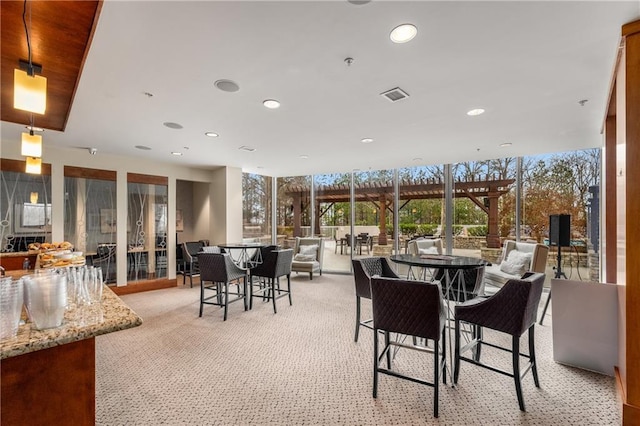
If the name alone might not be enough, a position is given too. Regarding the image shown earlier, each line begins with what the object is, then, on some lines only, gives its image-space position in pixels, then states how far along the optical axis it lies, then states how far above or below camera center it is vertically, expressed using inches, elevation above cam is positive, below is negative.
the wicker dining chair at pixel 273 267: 179.2 -31.3
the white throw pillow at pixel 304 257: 280.7 -38.9
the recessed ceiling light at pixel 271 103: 119.7 +44.0
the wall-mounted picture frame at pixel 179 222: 300.7 -6.8
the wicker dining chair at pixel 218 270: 164.1 -29.9
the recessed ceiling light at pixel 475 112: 130.3 +44.0
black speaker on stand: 174.6 -8.4
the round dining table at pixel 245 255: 201.2 -31.6
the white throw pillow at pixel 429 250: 236.3 -27.9
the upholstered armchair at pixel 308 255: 273.2 -37.2
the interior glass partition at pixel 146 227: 229.6 -9.1
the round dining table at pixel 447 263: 105.3 -17.9
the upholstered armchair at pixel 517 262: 181.9 -29.7
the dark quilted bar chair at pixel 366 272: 129.0 -25.1
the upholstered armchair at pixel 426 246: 241.4 -25.1
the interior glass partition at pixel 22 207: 178.3 +5.1
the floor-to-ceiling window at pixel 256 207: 301.3 +7.9
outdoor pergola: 250.1 +18.7
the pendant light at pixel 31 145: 106.0 +24.3
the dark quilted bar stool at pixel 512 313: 86.8 -29.2
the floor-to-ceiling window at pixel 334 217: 310.7 -2.3
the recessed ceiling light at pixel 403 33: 75.1 +45.5
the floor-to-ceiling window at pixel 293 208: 324.8 +7.2
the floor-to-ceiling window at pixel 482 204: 243.3 +8.5
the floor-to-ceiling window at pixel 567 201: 212.5 +9.9
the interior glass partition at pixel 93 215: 202.2 +0.1
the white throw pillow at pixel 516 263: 190.7 -30.9
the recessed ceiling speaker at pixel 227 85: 103.8 +44.6
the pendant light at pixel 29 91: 62.6 +25.6
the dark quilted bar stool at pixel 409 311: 84.2 -27.6
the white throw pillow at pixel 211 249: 191.0 -21.8
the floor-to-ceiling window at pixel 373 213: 293.9 +1.6
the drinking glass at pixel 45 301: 49.1 -13.7
